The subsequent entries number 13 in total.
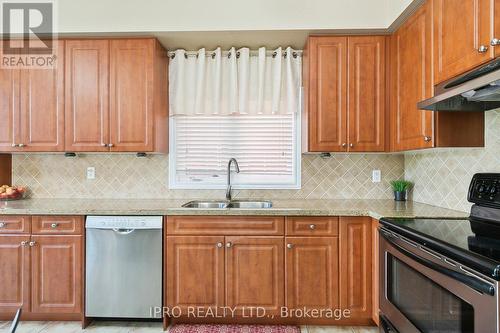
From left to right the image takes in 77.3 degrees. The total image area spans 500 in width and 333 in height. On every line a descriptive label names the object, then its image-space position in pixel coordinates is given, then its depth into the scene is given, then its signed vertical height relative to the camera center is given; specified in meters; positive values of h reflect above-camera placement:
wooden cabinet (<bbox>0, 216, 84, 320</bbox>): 2.28 -0.76
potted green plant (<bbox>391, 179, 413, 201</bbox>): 2.67 -0.19
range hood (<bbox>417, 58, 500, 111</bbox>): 1.23 +0.34
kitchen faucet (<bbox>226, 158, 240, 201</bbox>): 2.77 -0.10
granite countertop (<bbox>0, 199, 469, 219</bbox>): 2.12 -0.31
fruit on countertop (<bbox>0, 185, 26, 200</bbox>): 2.71 -0.22
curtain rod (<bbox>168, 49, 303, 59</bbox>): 2.81 +1.03
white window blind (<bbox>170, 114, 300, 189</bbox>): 2.91 +0.15
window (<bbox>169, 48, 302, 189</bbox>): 2.80 +0.46
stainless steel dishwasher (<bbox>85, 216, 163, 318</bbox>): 2.24 -0.68
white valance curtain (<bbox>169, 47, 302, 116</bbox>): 2.79 +0.76
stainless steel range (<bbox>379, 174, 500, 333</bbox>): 1.03 -0.41
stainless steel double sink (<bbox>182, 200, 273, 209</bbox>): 2.77 -0.34
